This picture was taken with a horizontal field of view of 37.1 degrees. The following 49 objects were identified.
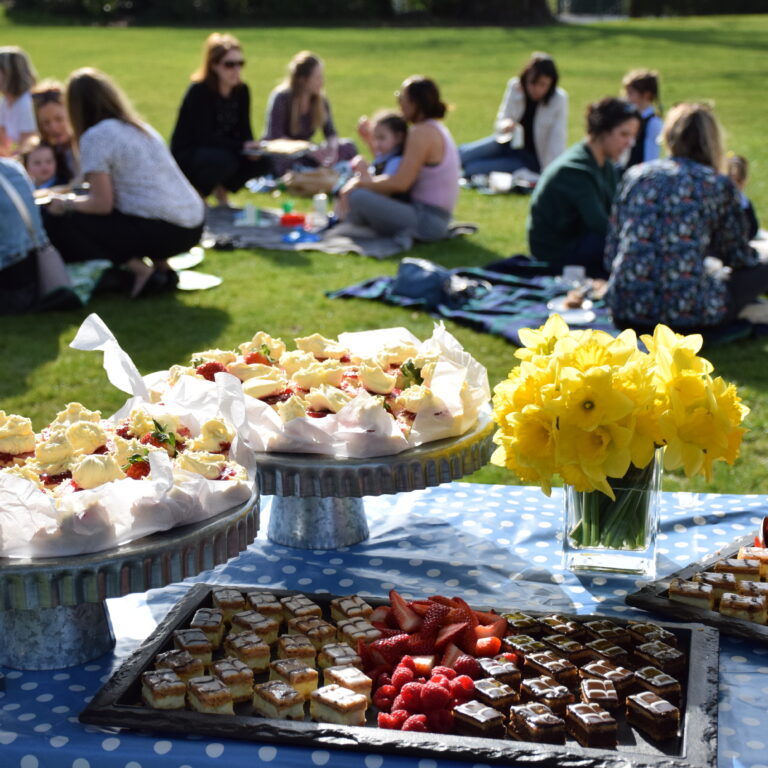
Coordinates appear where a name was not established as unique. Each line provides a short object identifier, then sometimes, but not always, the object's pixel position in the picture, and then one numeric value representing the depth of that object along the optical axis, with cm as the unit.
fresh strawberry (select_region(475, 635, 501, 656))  204
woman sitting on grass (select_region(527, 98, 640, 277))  642
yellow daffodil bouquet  214
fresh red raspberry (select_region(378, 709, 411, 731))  181
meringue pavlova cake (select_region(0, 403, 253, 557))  191
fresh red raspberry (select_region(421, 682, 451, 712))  183
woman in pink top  740
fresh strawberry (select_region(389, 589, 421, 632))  210
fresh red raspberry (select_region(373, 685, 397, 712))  188
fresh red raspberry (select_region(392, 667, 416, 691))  191
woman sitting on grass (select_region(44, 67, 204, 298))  605
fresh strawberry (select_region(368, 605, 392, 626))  214
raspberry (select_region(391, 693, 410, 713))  185
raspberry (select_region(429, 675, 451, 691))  187
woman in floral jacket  519
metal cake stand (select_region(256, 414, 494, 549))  238
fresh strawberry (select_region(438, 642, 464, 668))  198
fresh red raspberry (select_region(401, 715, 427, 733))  180
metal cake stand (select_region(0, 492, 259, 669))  186
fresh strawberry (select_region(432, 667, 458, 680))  192
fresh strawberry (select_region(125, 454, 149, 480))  213
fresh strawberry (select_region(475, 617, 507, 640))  208
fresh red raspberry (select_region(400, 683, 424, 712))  185
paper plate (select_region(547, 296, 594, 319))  595
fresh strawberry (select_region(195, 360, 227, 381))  272
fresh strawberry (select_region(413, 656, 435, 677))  196
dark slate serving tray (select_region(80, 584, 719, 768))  172
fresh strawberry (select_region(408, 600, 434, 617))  215
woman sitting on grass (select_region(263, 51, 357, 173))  934
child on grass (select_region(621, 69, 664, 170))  807
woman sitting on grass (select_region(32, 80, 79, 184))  697
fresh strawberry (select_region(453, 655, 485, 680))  196
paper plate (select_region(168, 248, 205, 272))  723
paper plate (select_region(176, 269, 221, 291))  680
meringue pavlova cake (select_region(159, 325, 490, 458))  245
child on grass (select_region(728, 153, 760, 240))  673
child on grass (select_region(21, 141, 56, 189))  710
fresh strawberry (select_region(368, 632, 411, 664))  201
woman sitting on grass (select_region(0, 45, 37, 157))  812
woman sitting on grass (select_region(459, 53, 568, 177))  927
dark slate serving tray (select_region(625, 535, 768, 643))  218
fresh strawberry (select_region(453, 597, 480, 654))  205
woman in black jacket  839
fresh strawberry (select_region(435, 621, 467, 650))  203
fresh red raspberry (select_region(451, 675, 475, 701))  187
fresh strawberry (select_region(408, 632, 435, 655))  202
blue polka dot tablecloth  181
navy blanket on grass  577
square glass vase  238
